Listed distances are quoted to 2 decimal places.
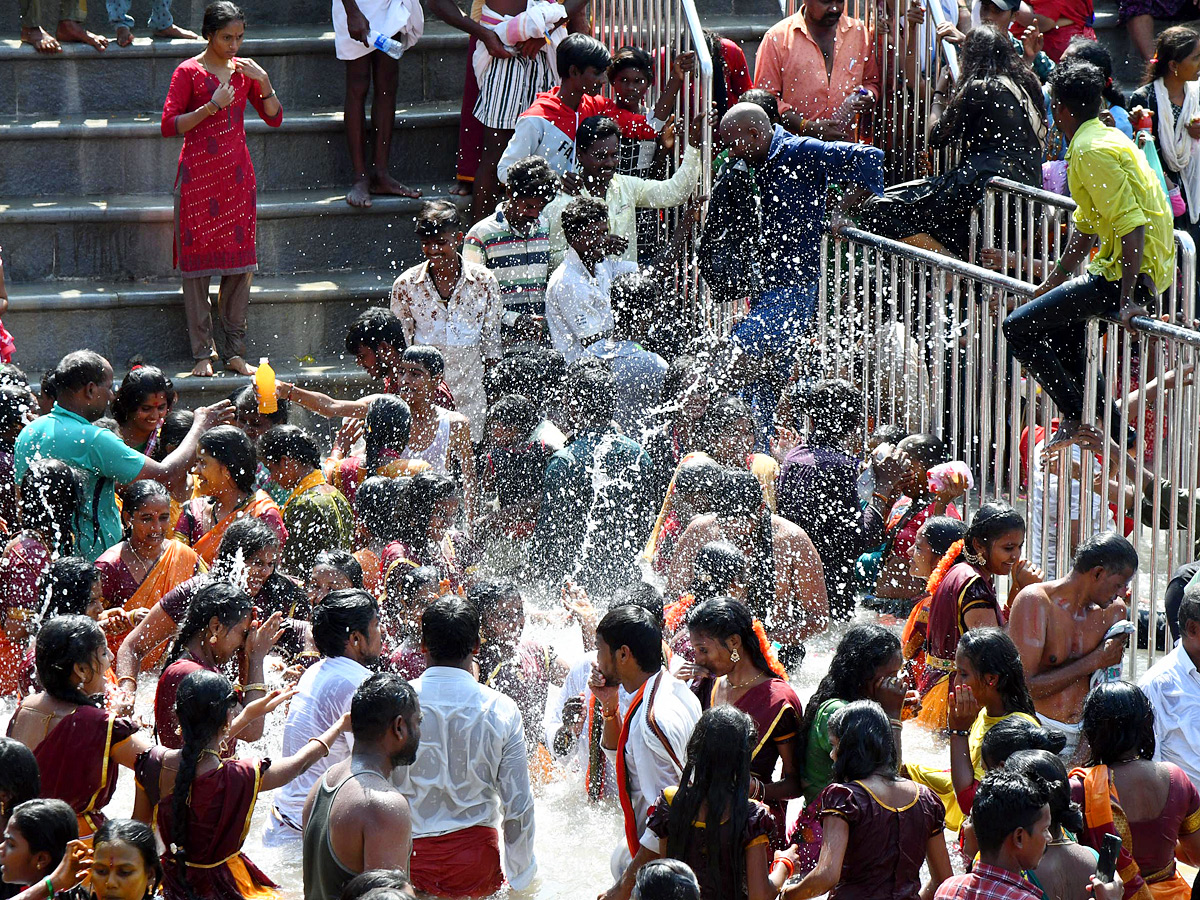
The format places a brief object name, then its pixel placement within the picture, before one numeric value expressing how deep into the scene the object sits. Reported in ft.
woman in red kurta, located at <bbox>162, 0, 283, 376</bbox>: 64.39
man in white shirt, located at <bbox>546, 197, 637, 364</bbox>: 60.34
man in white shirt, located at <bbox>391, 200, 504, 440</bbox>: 59.88
